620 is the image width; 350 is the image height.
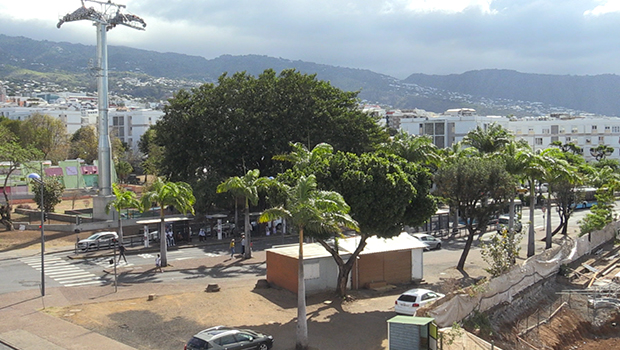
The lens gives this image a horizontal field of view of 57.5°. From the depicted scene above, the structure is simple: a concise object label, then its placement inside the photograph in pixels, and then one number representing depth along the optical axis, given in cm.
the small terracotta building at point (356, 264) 3052
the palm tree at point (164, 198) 3744
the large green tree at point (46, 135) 9899
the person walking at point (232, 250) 4210
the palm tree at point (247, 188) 3987
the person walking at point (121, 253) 3869
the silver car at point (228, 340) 1919
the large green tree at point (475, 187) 3428
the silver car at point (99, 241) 4350
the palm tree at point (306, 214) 2145
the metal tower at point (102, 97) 5447
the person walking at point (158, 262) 3793
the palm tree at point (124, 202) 4044
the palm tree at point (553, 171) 4050
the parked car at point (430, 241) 4522
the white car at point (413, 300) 2564
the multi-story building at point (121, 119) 14250
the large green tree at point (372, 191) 2719
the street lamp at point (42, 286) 2910
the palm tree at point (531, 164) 3956
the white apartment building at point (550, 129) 11912
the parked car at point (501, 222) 5503
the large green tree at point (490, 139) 5547
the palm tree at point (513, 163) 3988
